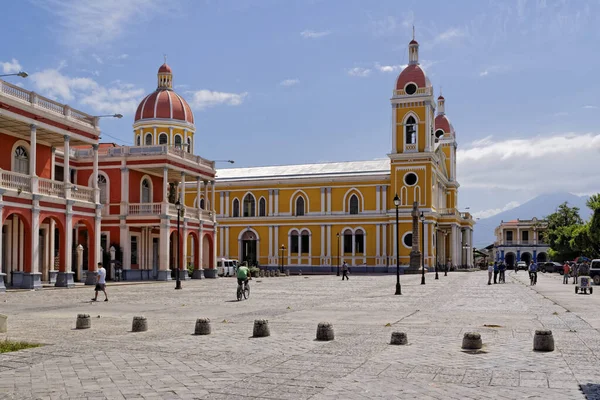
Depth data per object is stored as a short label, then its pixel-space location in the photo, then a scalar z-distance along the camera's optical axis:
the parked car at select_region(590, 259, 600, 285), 40.12
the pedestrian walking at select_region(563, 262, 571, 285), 44.03
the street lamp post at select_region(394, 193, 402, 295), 28.80
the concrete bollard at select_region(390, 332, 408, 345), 12.42
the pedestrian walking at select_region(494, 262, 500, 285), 42.31
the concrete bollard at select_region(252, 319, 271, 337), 13.60
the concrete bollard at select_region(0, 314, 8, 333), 14.33
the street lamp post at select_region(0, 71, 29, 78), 25.39
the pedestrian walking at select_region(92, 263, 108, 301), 24.32
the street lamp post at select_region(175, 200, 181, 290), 34.28
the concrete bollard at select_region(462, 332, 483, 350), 11.83
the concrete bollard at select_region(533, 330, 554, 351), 11.75
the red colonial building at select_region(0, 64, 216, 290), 32.94
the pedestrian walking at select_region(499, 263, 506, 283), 43.16
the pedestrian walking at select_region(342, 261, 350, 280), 49.44
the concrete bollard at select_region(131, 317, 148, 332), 14.71
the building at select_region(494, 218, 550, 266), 125.25
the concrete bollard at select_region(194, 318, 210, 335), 13.99
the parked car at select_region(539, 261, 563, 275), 79.30
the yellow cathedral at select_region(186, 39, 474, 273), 70.50
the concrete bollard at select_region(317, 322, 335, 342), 13.03
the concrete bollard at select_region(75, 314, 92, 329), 15.20
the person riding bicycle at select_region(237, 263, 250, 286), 25.34
